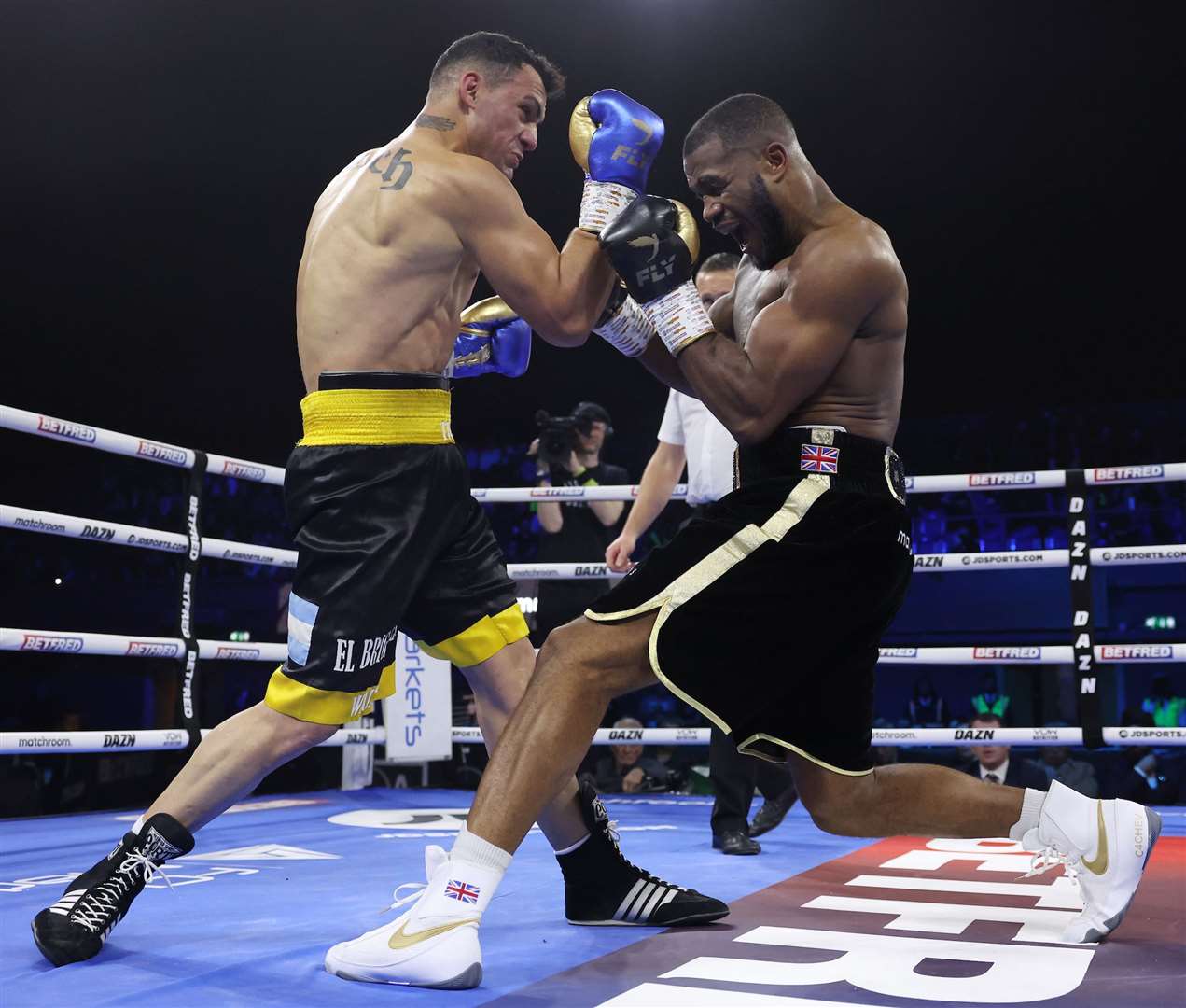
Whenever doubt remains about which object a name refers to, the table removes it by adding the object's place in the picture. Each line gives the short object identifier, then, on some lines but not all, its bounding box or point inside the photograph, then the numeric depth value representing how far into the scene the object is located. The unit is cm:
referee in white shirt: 291
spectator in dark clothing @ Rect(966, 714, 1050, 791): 484
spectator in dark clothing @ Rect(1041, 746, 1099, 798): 482
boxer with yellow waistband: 182
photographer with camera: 448
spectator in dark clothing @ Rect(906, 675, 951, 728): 911
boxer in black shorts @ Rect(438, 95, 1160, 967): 167
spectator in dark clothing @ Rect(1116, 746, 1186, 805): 662
